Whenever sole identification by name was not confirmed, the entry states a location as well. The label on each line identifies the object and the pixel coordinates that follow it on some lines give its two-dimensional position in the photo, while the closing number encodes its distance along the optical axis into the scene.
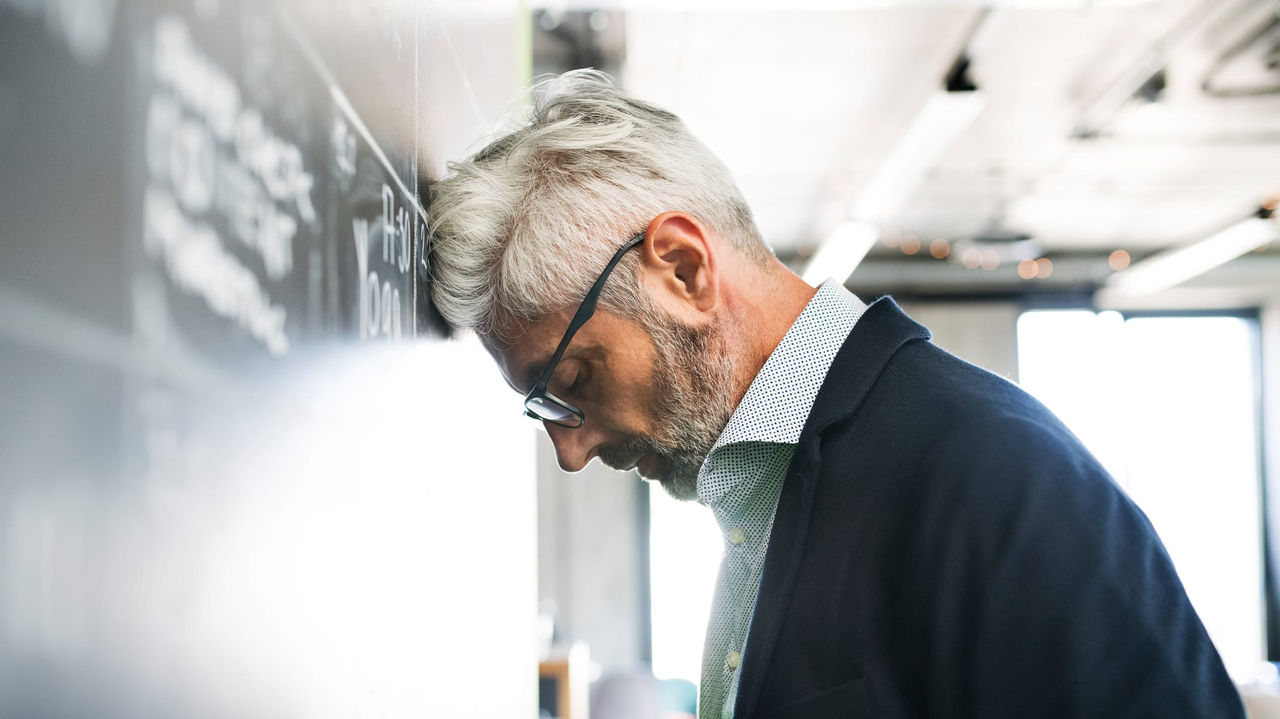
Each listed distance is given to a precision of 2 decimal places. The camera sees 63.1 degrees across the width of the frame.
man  0.85
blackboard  0.30
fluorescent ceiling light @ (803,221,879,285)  5.90
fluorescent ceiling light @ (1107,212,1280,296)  6.29
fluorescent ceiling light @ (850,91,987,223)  4.04
